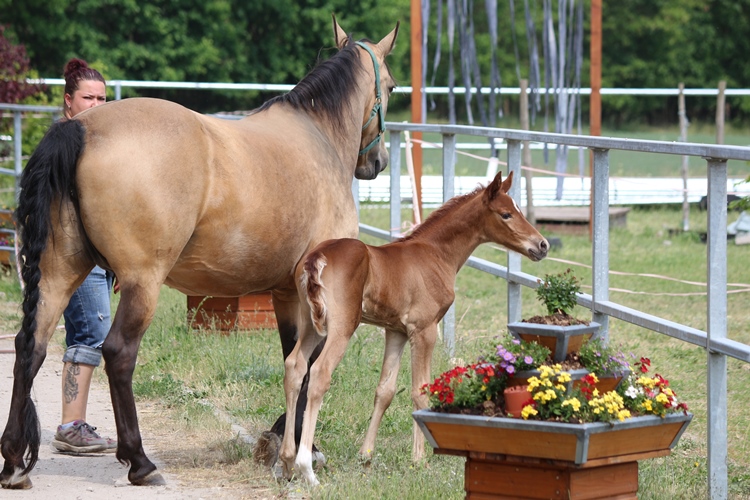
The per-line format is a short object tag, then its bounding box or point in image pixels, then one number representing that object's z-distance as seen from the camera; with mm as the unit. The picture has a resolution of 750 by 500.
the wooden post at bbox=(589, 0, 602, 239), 25937
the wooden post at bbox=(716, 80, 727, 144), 29969
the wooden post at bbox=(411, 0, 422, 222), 23109
